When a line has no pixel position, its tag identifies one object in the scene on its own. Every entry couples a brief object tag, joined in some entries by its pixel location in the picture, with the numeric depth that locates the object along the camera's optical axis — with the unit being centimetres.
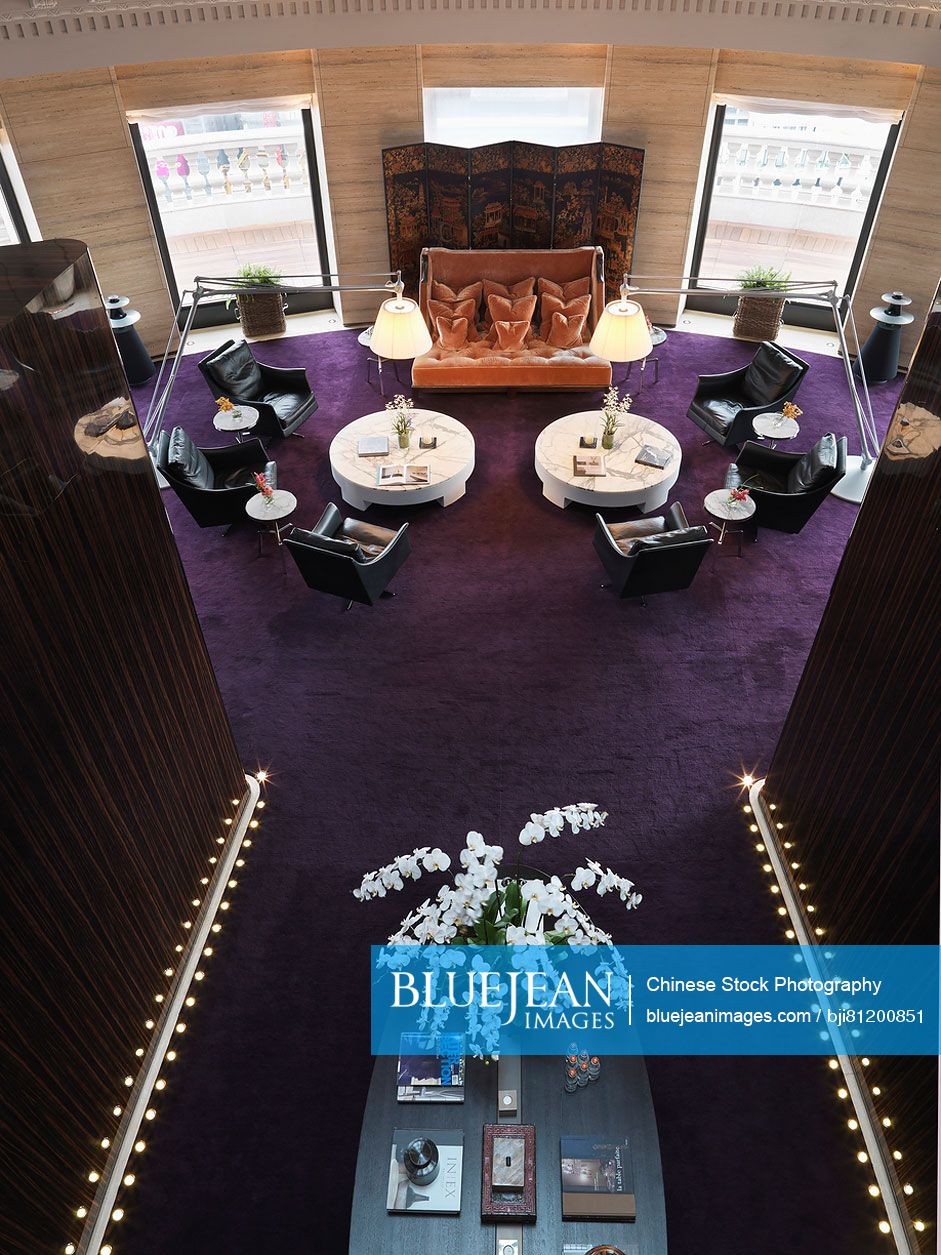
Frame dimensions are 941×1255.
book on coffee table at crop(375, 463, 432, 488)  808
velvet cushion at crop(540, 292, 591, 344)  1010
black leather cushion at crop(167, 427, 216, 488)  762
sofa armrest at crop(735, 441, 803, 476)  812
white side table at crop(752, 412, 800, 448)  842
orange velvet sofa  962
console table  382
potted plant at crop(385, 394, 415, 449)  839
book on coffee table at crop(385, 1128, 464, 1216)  388
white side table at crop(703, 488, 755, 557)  762
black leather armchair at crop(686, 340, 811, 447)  859
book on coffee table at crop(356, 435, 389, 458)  835
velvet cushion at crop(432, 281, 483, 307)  1033
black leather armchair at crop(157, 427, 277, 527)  761
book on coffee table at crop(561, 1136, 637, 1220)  387
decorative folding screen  1000
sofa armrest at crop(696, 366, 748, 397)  903
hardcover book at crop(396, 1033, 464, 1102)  418
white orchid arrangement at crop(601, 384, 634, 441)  825
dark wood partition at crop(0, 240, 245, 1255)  328
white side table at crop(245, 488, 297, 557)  771
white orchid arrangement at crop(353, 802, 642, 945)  342
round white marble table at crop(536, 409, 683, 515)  806
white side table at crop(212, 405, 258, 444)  862
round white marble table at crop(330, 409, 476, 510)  812
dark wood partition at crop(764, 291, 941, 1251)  376
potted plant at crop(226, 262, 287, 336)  1081
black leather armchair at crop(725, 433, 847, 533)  752
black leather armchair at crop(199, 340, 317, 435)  889
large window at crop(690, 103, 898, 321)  1001
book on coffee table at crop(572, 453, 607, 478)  815
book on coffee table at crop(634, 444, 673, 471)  820
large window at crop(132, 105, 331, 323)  1017
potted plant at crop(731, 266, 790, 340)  1051
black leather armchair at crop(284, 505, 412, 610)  697
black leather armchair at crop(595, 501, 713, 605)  694
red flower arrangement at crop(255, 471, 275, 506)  758
